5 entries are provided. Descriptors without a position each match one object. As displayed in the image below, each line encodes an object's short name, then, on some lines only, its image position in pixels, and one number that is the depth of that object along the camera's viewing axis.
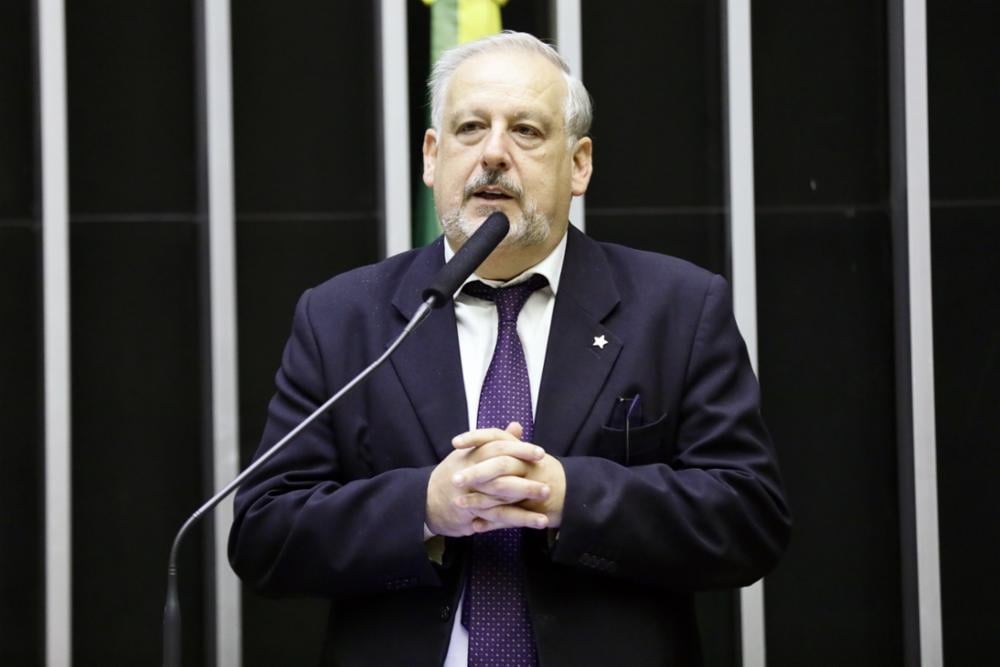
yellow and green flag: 8.96
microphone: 3.51
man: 3.92
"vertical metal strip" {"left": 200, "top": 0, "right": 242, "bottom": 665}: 8.78
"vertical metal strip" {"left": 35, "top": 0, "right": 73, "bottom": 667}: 8.65
